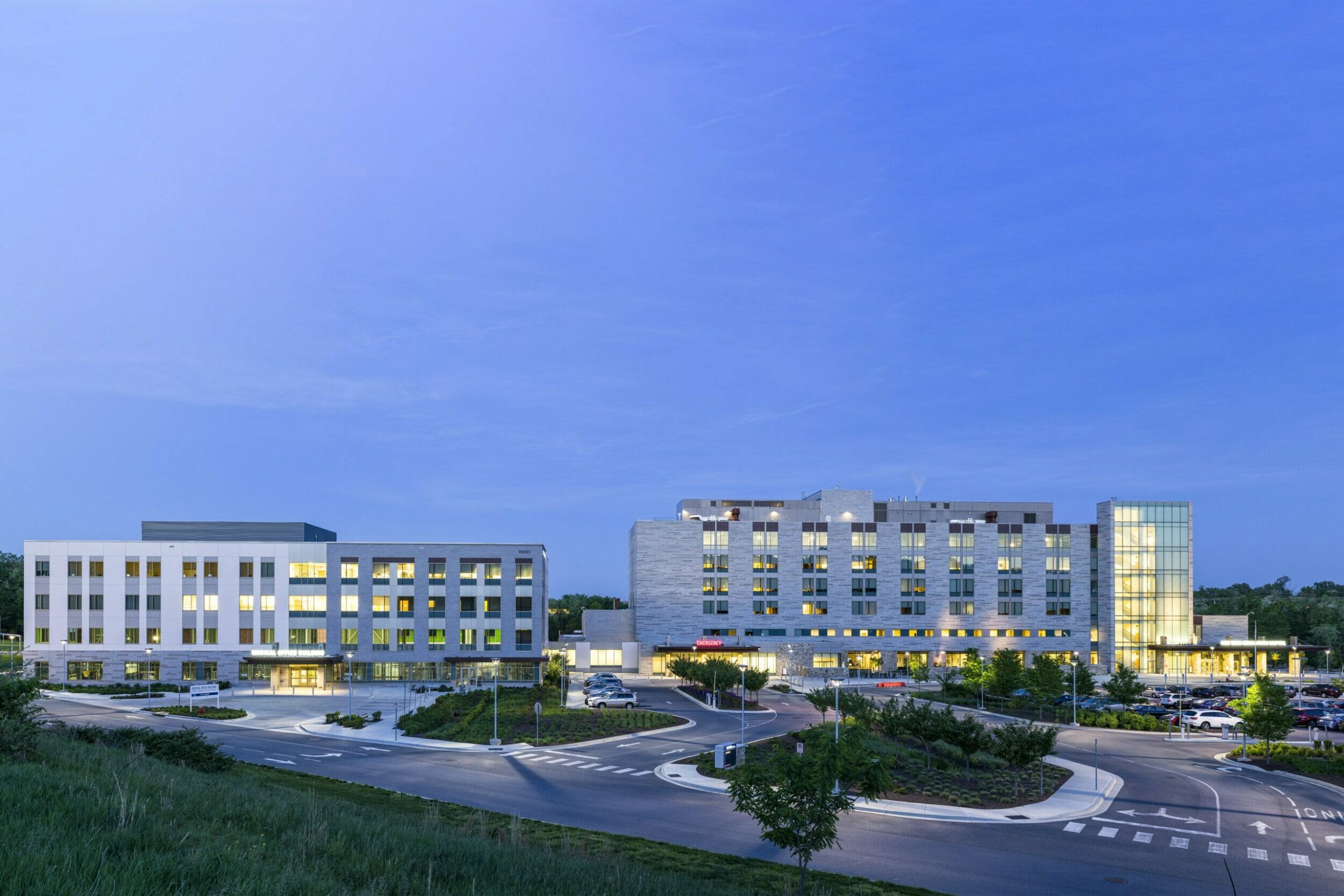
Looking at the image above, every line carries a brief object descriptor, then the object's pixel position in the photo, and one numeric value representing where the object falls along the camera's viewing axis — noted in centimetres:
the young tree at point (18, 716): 2016
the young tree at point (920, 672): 9412
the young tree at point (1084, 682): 7388
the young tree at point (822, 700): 5434
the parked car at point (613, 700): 6925
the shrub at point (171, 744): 3128
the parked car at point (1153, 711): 6769
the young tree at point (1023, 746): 3788
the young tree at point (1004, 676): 7181
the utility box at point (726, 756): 3779
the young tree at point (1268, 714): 4691
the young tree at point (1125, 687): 6594
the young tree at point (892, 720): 4597
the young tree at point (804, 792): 2139
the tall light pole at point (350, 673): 6584
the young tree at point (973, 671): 7544
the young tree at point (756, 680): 7281
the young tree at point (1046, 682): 6644
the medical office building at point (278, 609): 9050
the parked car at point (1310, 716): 6581
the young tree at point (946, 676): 7912
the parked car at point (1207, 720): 6138
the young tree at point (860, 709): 4950
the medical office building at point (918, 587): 10844
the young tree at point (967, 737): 3984
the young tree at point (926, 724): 4203
